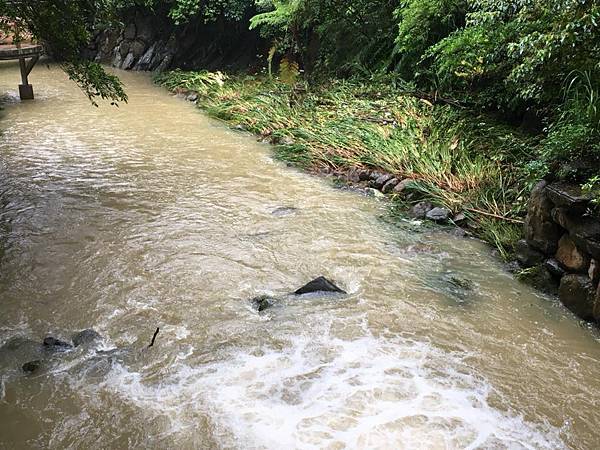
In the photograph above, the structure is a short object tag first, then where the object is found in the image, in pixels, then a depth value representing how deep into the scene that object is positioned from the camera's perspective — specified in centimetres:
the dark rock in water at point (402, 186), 655
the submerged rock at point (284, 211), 614
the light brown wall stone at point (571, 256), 415
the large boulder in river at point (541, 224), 451
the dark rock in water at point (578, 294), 405
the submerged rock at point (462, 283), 459
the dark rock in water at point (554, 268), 440
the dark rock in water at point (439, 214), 589
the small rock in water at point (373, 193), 677
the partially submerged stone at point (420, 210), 608
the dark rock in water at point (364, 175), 721
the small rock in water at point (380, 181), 693
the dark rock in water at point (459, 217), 578
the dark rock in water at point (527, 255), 471
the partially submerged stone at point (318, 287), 437
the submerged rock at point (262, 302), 419
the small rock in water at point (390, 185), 678
